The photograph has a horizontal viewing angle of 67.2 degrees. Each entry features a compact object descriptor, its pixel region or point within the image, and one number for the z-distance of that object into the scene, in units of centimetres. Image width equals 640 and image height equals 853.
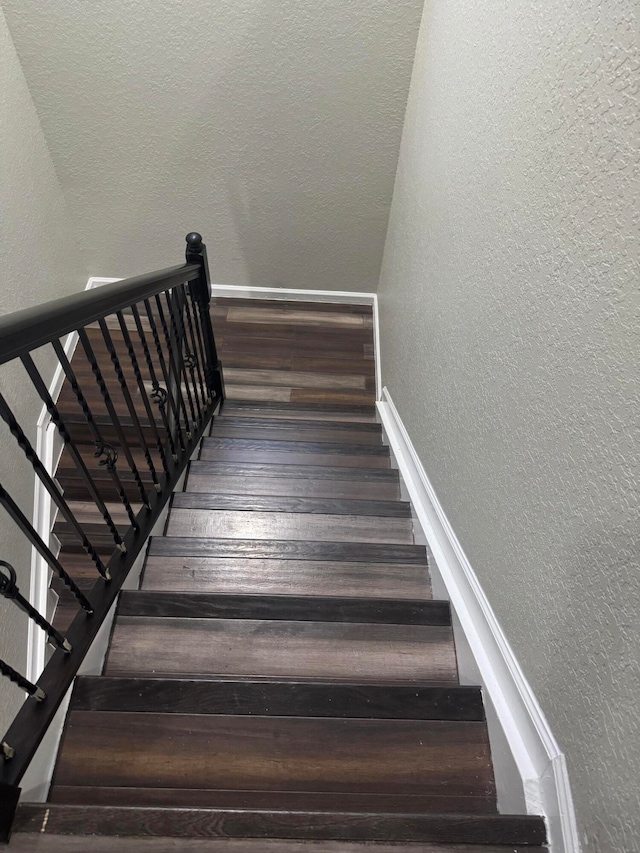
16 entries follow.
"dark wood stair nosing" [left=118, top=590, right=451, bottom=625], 135
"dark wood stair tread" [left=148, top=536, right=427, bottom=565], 162
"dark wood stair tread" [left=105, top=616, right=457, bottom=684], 126
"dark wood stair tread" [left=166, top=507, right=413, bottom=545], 181
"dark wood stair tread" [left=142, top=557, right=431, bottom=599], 154
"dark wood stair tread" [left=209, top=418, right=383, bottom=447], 258
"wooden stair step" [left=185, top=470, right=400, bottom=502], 208
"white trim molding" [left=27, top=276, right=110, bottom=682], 222
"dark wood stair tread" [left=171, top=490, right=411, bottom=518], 188
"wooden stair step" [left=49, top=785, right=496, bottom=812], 97
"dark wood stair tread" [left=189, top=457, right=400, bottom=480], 215
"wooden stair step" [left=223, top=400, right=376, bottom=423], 302
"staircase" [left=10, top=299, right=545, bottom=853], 83
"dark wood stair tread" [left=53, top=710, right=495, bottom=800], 102
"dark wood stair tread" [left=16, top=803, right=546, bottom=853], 82
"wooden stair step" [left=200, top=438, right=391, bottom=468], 235
